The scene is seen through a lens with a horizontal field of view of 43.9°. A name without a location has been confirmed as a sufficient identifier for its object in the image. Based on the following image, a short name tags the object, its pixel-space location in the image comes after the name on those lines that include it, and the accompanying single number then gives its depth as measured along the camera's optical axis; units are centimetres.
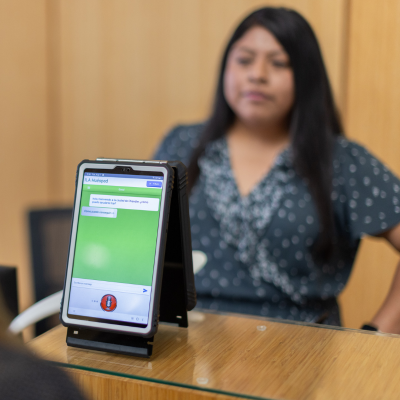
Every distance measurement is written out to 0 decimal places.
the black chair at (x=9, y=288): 87
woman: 121
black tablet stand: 62
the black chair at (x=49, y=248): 153
